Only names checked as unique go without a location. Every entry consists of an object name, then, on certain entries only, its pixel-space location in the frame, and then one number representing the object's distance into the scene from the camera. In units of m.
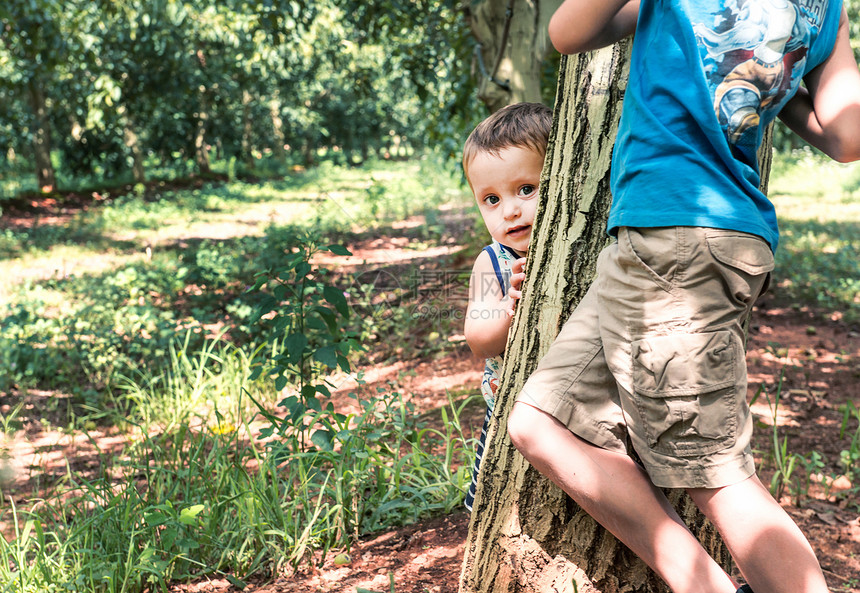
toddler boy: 1.71
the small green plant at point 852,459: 2.61
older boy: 1.22
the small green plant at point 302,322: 2.47
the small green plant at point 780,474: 2.34
